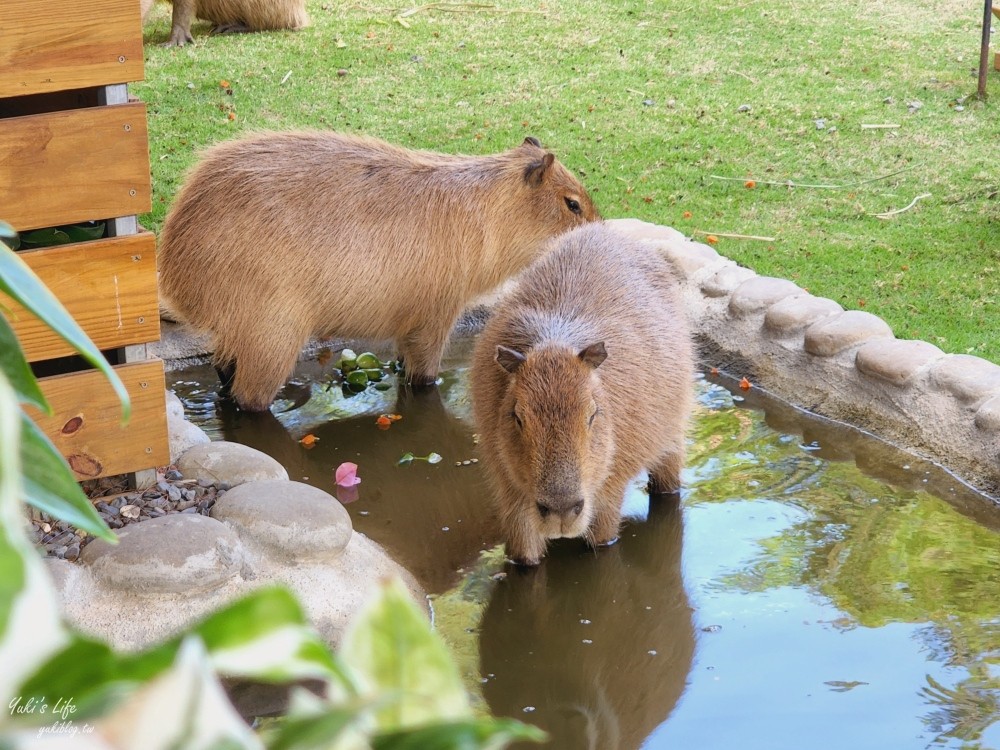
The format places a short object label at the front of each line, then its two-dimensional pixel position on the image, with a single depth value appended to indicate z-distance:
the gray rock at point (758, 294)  4.91
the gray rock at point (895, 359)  4.24
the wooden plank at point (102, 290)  3.19
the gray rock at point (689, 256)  5.32
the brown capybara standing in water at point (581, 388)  3.16
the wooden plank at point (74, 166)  3.11
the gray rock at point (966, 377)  4.02
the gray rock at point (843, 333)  4.52
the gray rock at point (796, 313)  4.71
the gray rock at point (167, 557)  2.93
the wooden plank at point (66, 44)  3.02
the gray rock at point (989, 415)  3.89
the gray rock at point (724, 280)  5.13
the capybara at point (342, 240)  4.54
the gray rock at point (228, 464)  3.57
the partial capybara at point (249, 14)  9.82
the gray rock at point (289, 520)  3.19
